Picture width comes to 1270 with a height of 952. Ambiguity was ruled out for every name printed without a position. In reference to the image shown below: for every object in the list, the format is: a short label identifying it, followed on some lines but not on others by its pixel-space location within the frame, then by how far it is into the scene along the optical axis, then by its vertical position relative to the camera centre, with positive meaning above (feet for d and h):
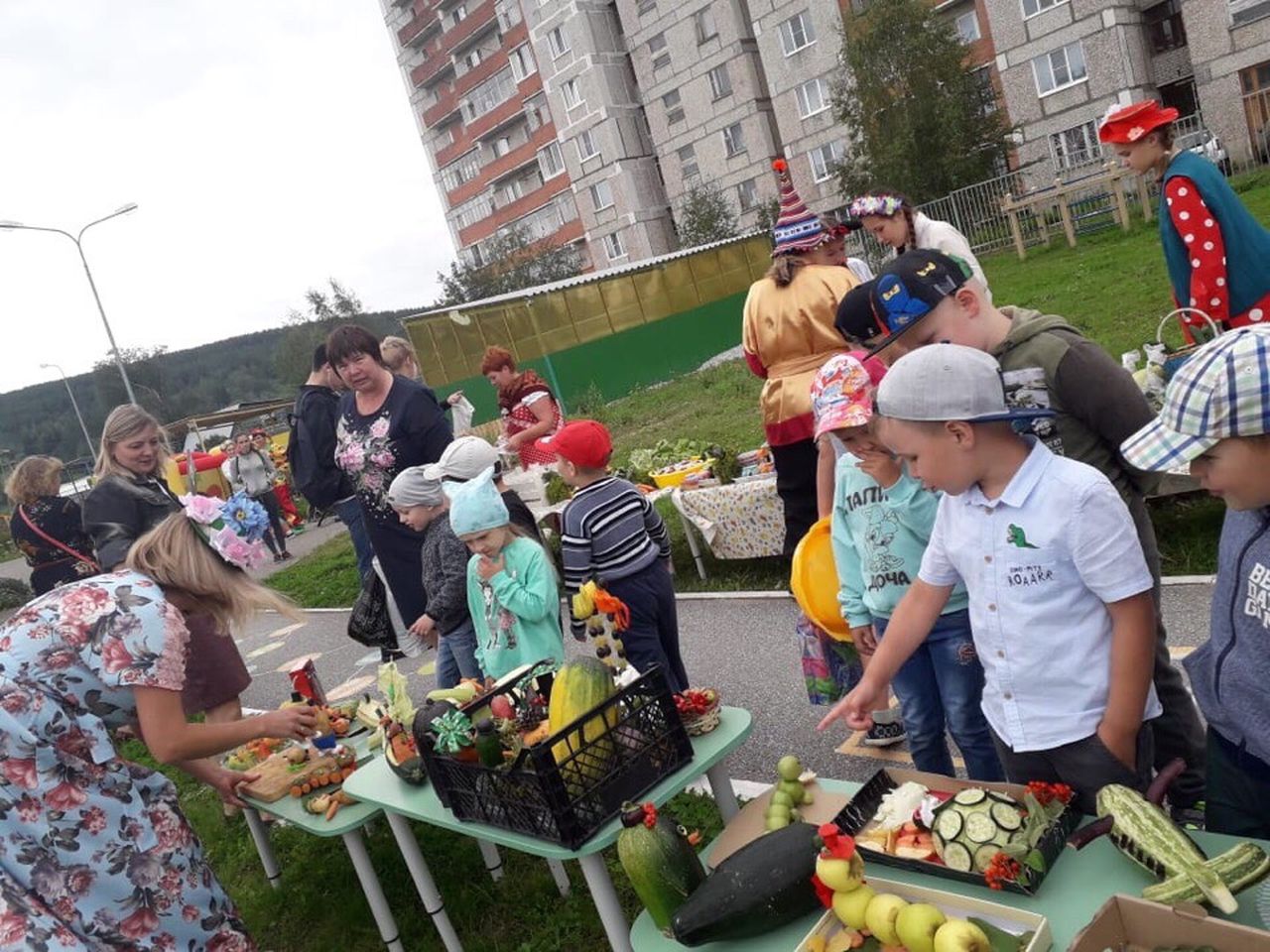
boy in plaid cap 4.91 -2.16
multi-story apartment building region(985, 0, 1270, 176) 76.64 +9.75
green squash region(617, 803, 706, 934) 6.62 -3.69
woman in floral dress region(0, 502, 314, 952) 8.98 -2.62
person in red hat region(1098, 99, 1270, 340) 11.98 -0.74
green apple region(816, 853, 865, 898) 5.80 -3.56
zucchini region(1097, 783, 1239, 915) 5.01 -3.61
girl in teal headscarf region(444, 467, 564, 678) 11.60 -2.70
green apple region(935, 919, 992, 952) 5.14 -3.68
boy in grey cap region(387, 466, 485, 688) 13.69 -2.72
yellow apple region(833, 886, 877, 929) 5.81 -3.78
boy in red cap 12.52 -2.62
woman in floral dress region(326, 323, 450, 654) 15.20 -0.63
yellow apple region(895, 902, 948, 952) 5.38 -3.73
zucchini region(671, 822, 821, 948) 6.21 -3.83
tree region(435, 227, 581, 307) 136.26 +12.51
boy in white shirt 6.48 -2.45
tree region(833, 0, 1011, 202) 73.97 +10.32
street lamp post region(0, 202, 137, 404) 67.56 +17.91
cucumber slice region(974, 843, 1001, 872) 5.83 -3.72
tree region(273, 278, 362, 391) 162.71 +14.24
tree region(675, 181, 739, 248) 111.96 +9.44
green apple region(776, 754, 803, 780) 7.63 -3.77
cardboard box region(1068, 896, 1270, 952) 4.71 -3.74
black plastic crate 7.63 -3.52
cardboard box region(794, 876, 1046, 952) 5.28 -3.87
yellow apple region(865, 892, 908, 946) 5.60 -3.78
